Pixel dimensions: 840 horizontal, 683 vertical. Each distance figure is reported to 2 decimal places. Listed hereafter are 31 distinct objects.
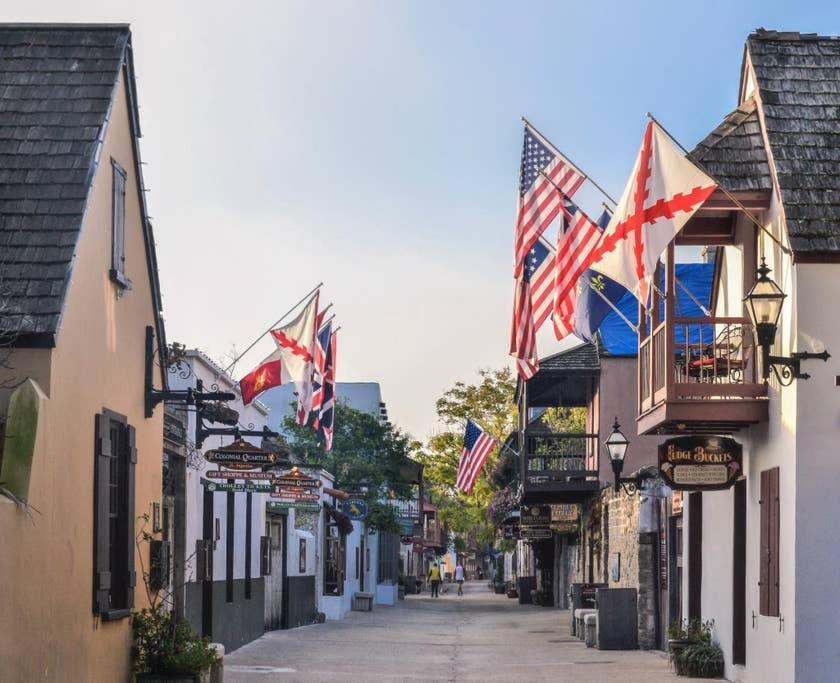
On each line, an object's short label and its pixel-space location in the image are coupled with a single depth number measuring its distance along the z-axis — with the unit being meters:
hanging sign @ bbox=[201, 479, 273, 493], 19.53
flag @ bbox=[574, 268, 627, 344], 21.39
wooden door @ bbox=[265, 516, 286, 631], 30.08
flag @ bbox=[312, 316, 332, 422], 24.55
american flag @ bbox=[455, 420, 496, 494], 37.34
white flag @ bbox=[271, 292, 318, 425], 22.58
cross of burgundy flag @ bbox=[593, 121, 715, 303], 14.41
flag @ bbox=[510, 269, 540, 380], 20.33
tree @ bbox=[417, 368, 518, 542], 58.69
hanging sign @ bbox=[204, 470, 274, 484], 19.39
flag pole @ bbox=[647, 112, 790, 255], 14.69
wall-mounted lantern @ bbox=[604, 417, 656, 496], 22.58
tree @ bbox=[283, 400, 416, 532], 47.28
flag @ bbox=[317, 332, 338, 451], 25.70
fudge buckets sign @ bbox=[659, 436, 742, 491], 16.75
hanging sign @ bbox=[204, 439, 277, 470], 18.80
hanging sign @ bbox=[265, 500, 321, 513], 24.53
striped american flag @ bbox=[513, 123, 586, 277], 19.72
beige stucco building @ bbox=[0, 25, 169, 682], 11.88
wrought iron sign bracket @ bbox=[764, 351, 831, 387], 14.25
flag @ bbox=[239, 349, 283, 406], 21.50
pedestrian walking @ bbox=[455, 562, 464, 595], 70.66
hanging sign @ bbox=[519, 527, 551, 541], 43.06
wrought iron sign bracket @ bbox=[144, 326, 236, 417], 16.31
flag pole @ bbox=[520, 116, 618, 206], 17.92
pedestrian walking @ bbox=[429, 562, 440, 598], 64.46
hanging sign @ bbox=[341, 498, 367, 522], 39.59
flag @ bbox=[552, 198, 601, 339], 18.23
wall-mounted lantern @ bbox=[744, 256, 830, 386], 14.02
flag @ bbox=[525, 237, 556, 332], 19.75
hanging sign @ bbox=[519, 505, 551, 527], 42.62
